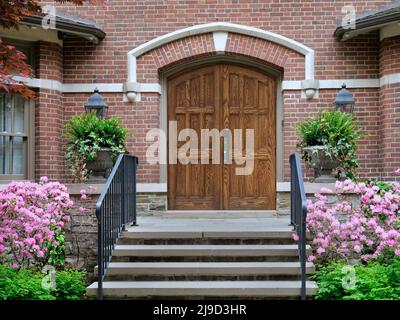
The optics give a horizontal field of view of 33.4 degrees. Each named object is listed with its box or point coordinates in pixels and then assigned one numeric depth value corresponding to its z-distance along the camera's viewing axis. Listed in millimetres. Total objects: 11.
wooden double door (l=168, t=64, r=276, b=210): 10805
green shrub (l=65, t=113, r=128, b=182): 9469
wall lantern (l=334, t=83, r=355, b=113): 9922
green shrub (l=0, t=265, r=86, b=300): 6917
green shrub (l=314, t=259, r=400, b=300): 6766
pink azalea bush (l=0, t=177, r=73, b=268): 7695
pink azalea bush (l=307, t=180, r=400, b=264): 7617
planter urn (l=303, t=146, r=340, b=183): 9148
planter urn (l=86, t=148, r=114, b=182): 9523
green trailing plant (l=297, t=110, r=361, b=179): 9125
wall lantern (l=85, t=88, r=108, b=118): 10102
